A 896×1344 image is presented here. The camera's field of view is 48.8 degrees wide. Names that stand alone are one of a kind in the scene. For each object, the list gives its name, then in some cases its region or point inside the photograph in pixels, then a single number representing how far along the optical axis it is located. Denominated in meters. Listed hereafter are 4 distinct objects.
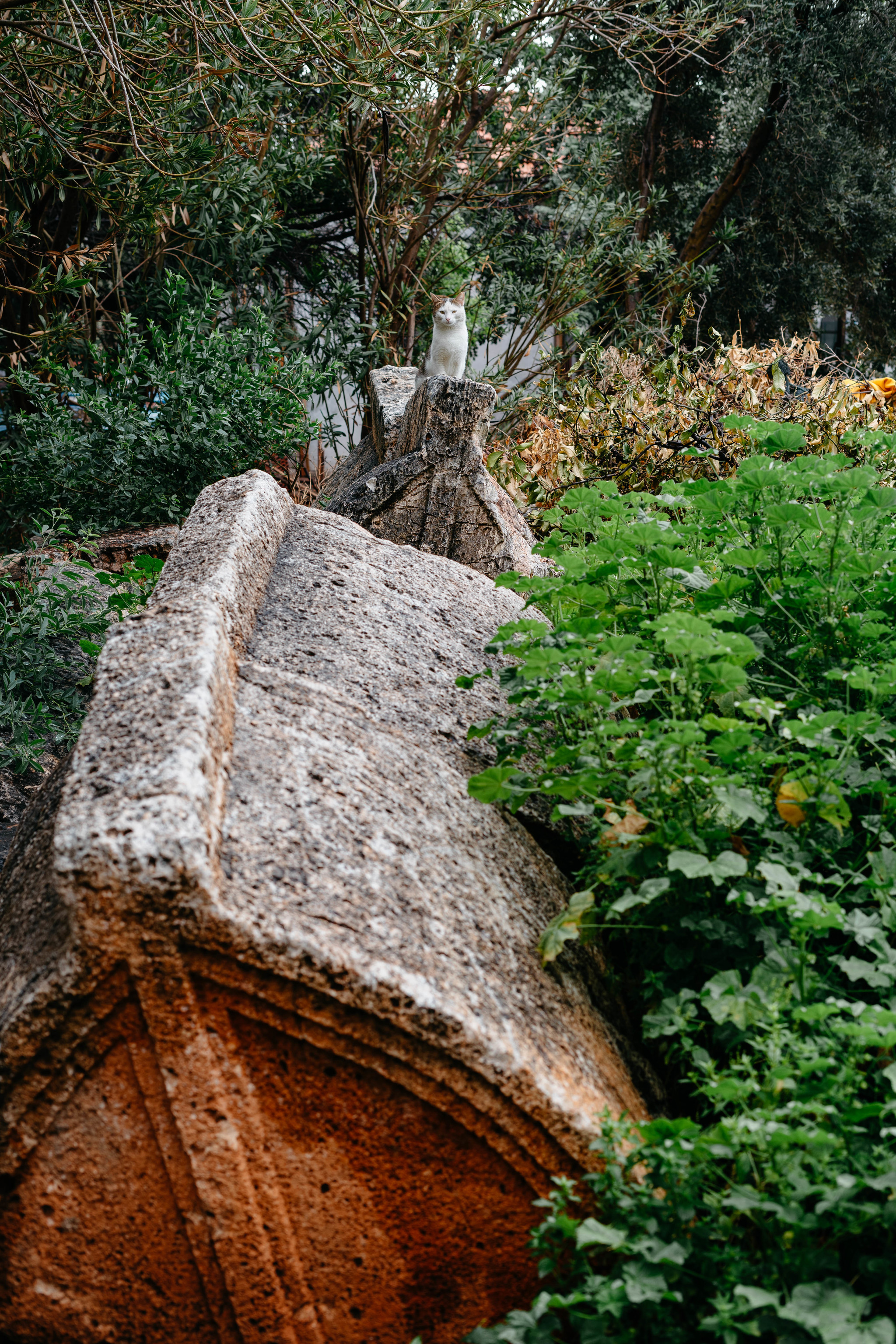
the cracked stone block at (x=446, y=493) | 3.55
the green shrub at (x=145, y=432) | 4.80
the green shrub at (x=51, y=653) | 3.07
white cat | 5.46
